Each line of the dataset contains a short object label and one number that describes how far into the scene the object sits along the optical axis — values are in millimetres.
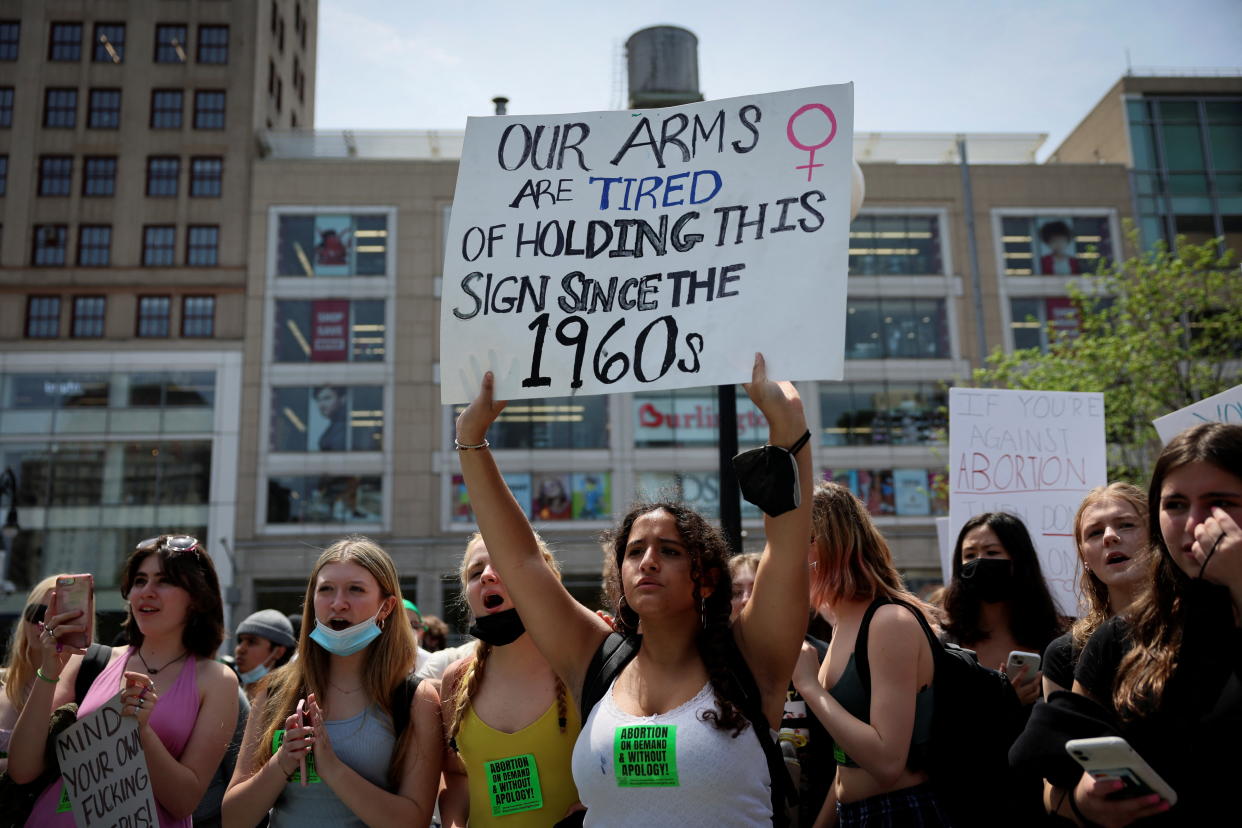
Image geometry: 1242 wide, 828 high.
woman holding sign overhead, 2527
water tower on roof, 34031
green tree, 19141
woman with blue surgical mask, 3225
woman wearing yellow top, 3164
